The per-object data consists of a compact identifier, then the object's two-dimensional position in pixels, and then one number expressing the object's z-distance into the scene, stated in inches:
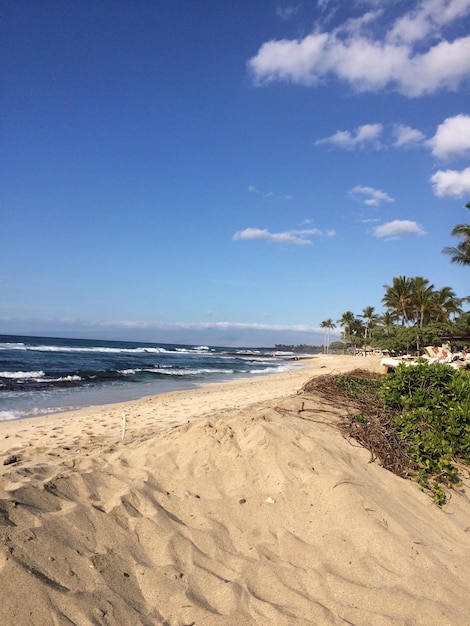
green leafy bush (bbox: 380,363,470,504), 191.9
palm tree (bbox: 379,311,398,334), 2362.8
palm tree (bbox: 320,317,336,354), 3998.5
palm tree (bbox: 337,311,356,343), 3397.9
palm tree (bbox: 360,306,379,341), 2836.4
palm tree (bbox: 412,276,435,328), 1594.5
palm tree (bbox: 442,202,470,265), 1120.8
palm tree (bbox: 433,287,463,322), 1776.6
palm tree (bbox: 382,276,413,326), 1783.7
